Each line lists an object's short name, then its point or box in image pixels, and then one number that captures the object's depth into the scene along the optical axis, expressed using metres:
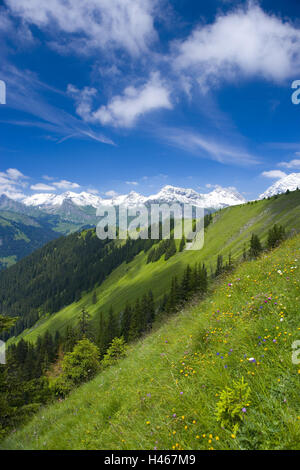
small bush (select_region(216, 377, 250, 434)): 3.22
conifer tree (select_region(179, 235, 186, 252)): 162.89
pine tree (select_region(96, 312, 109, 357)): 51.74
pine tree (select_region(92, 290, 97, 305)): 153.10
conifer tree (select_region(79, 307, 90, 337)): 47.91
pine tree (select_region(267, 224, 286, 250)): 44.44
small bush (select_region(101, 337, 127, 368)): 12.55
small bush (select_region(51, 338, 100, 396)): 23.70
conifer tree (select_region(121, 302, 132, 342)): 60.87
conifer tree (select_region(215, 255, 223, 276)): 95.61
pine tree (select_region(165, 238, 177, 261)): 158.82
